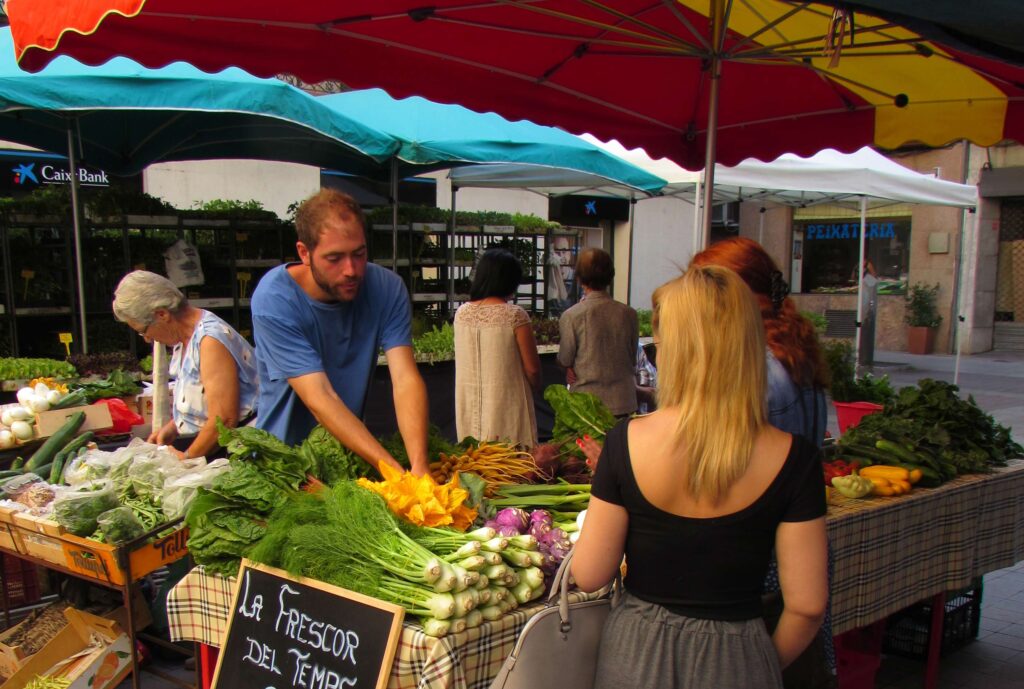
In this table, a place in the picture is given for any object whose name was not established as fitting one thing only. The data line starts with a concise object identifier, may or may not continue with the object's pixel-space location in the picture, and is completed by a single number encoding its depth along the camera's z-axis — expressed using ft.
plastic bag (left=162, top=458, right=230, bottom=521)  10.96
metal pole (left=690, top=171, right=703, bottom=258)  24.58
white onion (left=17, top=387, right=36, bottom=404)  17.31
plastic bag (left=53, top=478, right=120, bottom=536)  10.67
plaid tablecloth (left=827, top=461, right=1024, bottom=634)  11.12
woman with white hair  13.01
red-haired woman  8.93
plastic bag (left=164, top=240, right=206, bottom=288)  26.32
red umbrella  11.37
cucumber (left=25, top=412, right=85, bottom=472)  14.47
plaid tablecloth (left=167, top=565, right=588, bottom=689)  7.16
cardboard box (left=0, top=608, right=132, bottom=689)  12.05
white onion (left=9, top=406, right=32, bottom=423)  16.76
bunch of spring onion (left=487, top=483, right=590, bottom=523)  9.96
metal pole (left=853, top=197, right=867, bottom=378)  39.69
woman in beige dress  17.87
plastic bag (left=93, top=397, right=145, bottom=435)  17.98
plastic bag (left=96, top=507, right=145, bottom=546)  10.41
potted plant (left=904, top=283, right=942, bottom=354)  59.93
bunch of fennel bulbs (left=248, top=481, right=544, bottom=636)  7.41
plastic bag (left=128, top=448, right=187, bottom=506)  11.43
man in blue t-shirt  9.97
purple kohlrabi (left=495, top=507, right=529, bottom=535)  9.01
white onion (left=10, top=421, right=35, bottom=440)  16.40
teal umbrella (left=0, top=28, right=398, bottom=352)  19.70
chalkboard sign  7.48
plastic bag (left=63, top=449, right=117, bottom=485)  12.04
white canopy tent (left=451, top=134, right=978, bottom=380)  28.17
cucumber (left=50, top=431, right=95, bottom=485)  13.27
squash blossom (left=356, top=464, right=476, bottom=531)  8.47
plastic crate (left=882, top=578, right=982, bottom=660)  14.51
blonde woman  6.33
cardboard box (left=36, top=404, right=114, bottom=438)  16.98
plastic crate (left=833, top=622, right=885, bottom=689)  12.59
